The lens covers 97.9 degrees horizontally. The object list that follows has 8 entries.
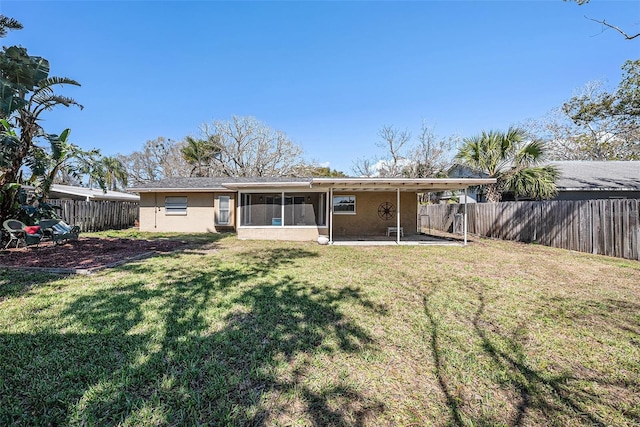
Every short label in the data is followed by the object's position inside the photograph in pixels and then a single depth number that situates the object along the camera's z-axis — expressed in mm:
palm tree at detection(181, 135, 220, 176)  27484
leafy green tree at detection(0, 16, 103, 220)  6520
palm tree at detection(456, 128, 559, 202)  12242
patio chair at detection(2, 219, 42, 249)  7898
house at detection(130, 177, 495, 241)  10922
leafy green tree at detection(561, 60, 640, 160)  10898
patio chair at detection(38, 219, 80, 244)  8852
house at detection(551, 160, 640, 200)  14531
